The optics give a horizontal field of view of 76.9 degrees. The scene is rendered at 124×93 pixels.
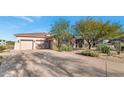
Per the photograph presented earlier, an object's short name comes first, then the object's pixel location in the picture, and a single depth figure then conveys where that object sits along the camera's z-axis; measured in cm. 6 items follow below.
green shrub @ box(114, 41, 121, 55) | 628
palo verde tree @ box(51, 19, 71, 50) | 707
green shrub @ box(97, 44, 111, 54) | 603
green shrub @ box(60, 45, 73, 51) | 682
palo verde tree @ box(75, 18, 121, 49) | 632
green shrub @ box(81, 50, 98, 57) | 561
